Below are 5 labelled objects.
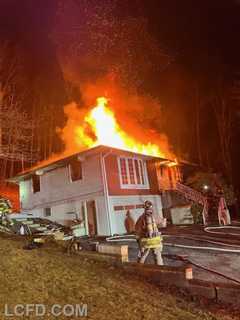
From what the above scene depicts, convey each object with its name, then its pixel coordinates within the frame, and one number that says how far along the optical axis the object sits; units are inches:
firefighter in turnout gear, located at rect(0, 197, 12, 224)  479.2
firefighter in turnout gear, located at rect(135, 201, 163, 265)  247.8
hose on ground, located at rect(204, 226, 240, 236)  474.3
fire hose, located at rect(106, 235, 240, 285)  232.4
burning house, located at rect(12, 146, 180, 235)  557.2
